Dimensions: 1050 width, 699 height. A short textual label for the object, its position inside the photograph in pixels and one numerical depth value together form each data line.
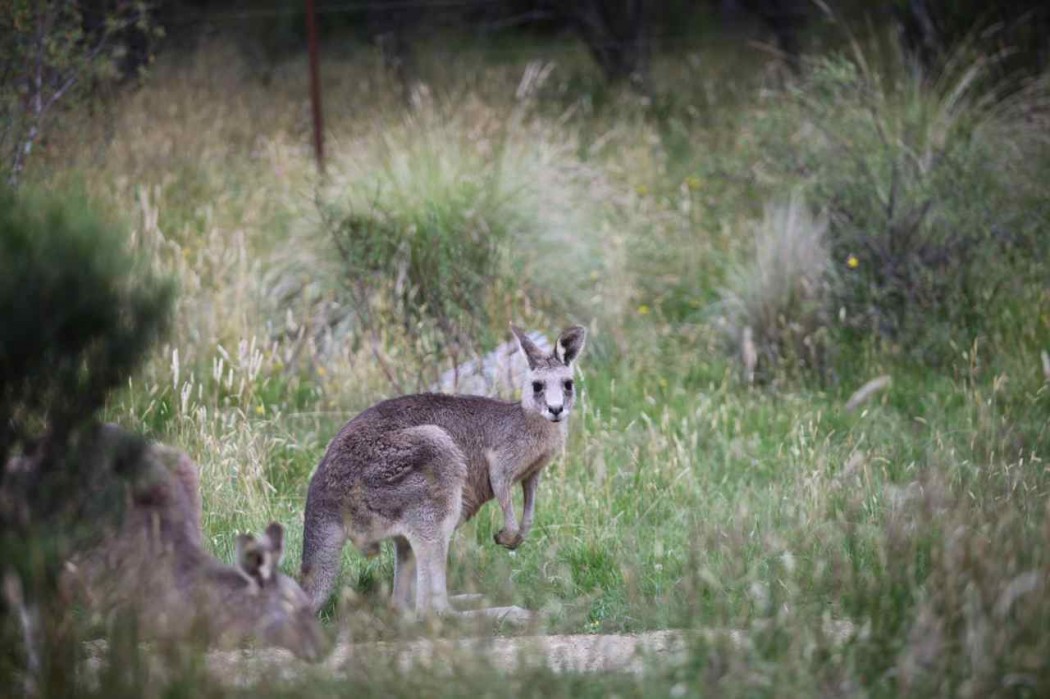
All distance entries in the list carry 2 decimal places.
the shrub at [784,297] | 18.02
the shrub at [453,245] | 17.44
